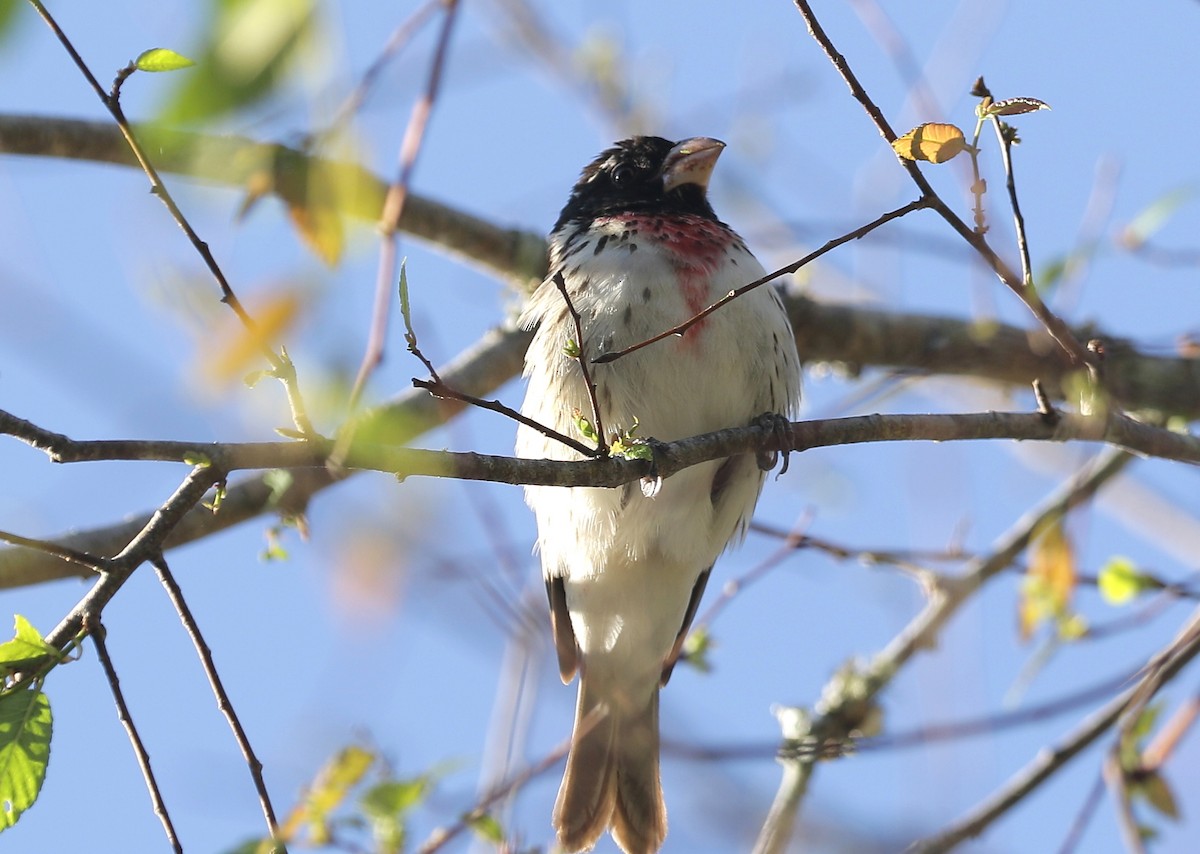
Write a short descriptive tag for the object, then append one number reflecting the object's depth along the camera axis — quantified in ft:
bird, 30.58
